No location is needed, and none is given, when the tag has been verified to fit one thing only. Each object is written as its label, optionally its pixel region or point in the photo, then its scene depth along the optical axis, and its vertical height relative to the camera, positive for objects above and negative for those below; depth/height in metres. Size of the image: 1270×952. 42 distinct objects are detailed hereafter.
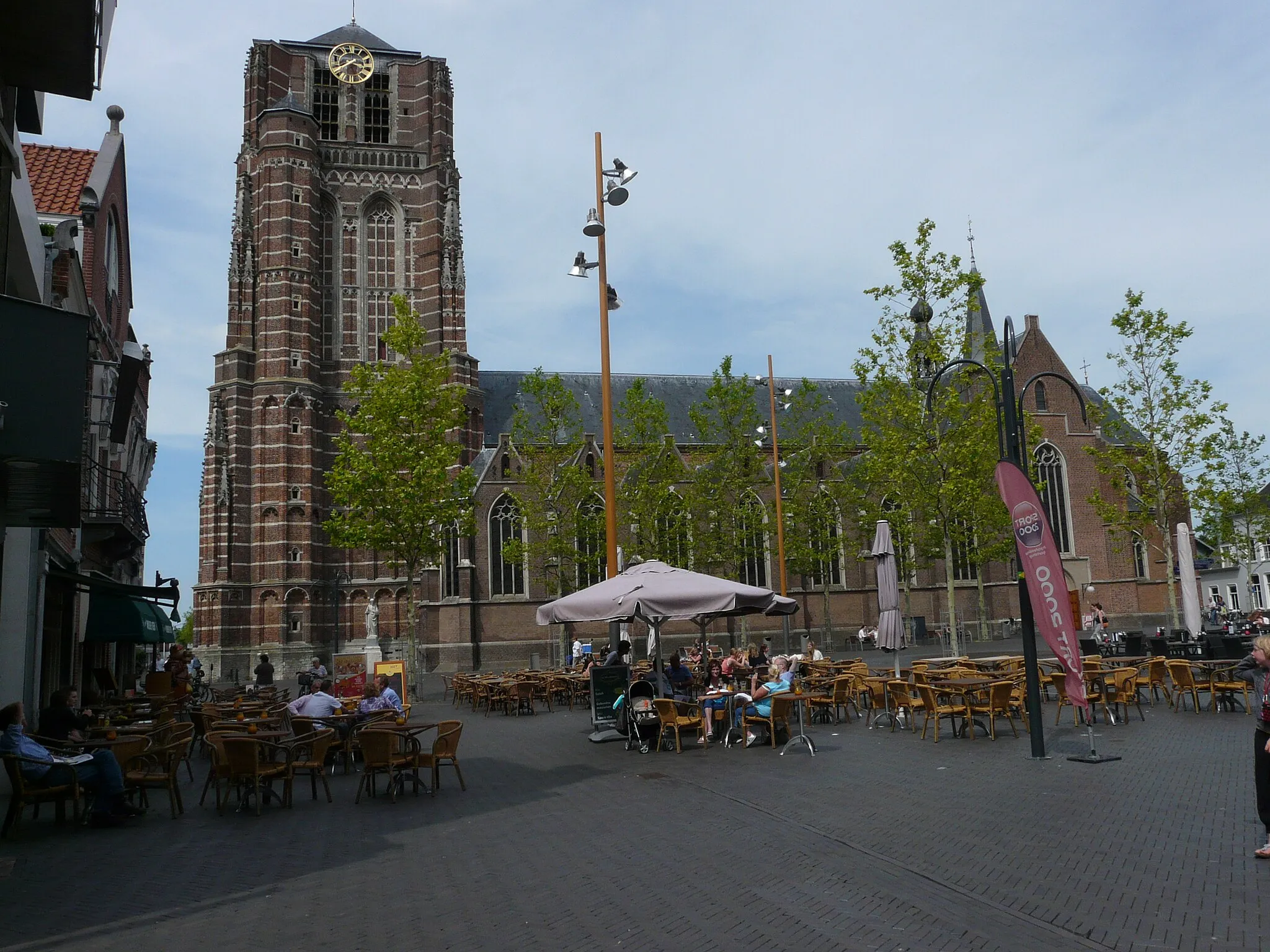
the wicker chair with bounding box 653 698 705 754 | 12.67 -1.60
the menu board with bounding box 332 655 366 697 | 18.84 -1.41
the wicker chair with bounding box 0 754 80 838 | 8.47 -1.59
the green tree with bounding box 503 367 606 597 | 33.47 +4.05
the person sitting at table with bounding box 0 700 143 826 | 8.71 -1.43
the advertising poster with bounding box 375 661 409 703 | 18.31 -1.25
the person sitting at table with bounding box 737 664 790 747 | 12.98 -1.40
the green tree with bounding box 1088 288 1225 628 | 26.55 +4.43
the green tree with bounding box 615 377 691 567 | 34.16 +4.14
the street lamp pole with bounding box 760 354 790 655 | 28.28 +3.01
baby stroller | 13.18 -1.58
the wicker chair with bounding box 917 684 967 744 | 12.65 -1.57
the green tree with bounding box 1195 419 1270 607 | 26.42 +2.81
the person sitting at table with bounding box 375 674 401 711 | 12.34 -1.09
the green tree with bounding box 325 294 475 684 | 25.66 +4.01
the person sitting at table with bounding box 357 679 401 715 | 12.22 -1.22
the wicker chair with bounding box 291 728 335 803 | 9.96 -1.50
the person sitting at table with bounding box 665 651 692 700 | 14.99 -1.18
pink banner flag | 10.43 +0.22
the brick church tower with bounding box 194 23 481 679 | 44.16 +15.52
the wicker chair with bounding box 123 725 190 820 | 9.38 -1.59
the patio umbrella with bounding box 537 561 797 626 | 12.51 +0.04
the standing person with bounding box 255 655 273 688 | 25.33 -1.60
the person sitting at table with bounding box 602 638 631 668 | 15.11 -0.83
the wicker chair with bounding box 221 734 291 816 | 9.34 -1.51
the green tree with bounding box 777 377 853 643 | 38.28 +4.43
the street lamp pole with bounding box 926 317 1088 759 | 10.69 +1.78
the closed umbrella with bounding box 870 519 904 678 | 17.17 +0.02
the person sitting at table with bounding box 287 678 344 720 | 11.64 -1.16
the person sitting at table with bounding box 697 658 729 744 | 13.32 -1.45
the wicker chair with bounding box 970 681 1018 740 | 12.15 -1.44
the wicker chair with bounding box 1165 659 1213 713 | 14.21 -1.40
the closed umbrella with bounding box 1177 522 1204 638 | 19.25 -0.09
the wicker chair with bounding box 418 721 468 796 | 10.19 -1.52
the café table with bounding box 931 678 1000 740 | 12.53 -1.26
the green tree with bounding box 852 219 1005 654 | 22.72 +4.29
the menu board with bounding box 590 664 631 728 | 14.54 -1.37
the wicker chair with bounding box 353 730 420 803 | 9.84 -1.54
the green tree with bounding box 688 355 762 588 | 35.06 +4.46
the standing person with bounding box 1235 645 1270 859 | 6.32 -1.06
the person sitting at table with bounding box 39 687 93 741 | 10.38 -1.09
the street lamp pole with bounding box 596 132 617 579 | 14.03 +2.94
